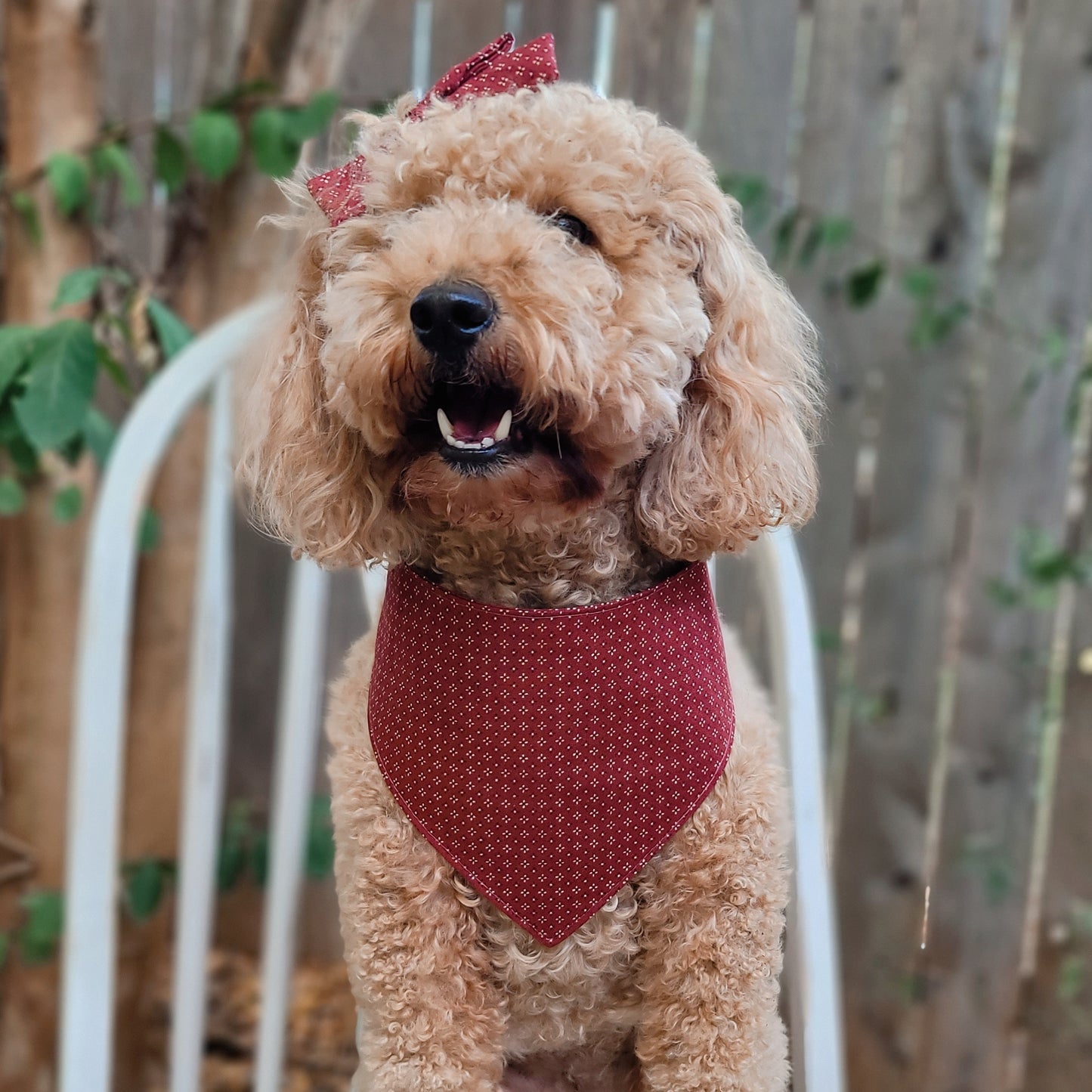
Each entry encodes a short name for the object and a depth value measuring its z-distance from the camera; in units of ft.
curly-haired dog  1.45
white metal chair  2.21
